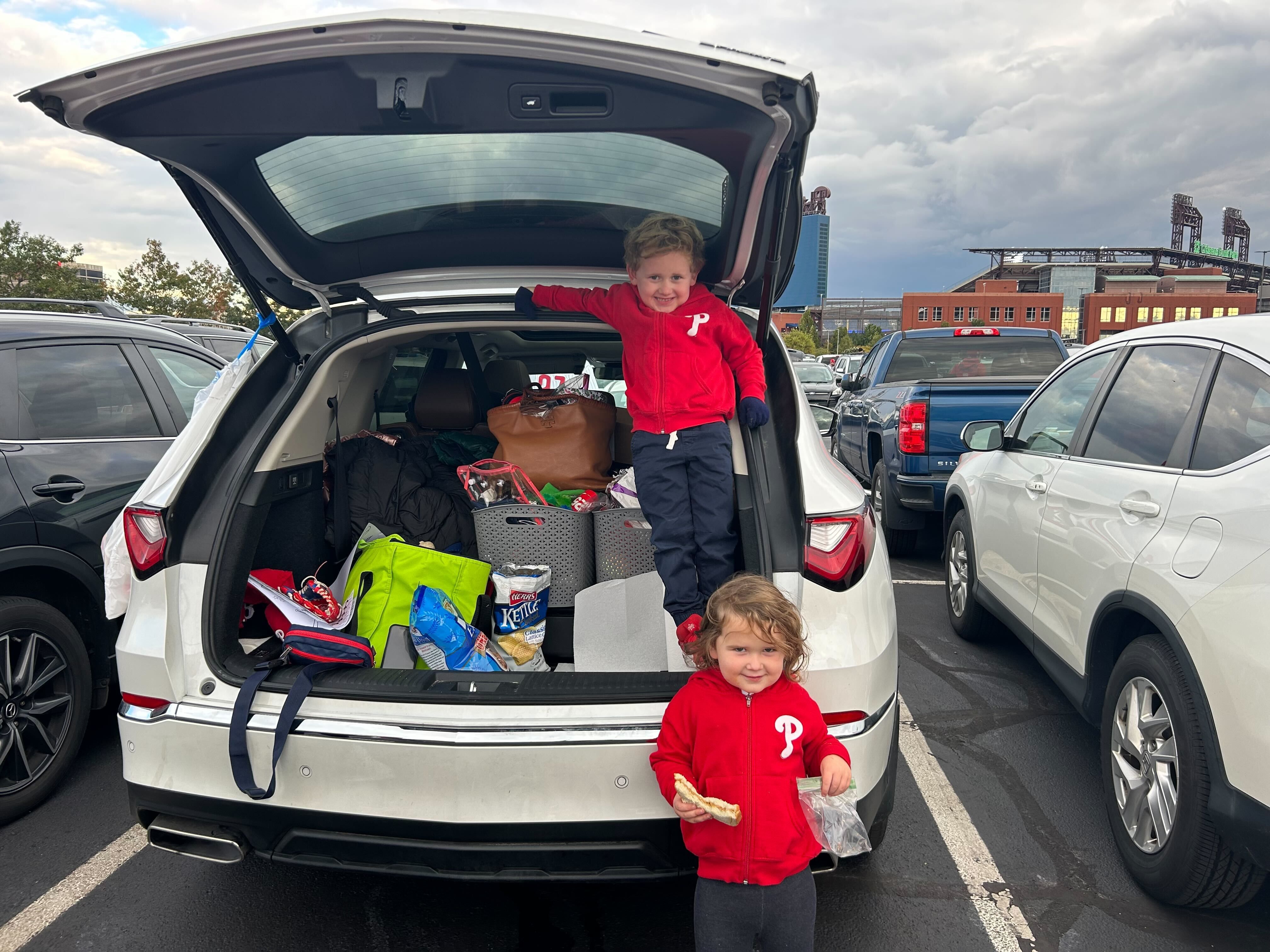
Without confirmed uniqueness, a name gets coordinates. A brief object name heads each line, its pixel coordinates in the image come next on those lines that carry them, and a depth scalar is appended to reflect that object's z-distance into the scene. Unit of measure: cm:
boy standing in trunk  263
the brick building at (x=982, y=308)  10288
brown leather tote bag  368
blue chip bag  269
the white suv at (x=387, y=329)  193
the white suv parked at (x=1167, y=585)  210
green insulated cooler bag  275
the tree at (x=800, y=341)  8519
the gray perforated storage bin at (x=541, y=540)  323
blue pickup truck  623
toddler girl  182
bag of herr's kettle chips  294
